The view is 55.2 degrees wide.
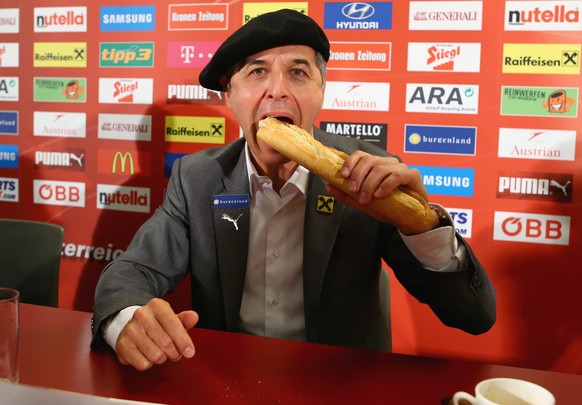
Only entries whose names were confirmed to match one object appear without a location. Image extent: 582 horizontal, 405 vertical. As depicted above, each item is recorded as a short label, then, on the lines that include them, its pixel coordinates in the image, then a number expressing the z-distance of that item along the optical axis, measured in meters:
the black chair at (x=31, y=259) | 2.22
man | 1.64
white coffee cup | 0.90
